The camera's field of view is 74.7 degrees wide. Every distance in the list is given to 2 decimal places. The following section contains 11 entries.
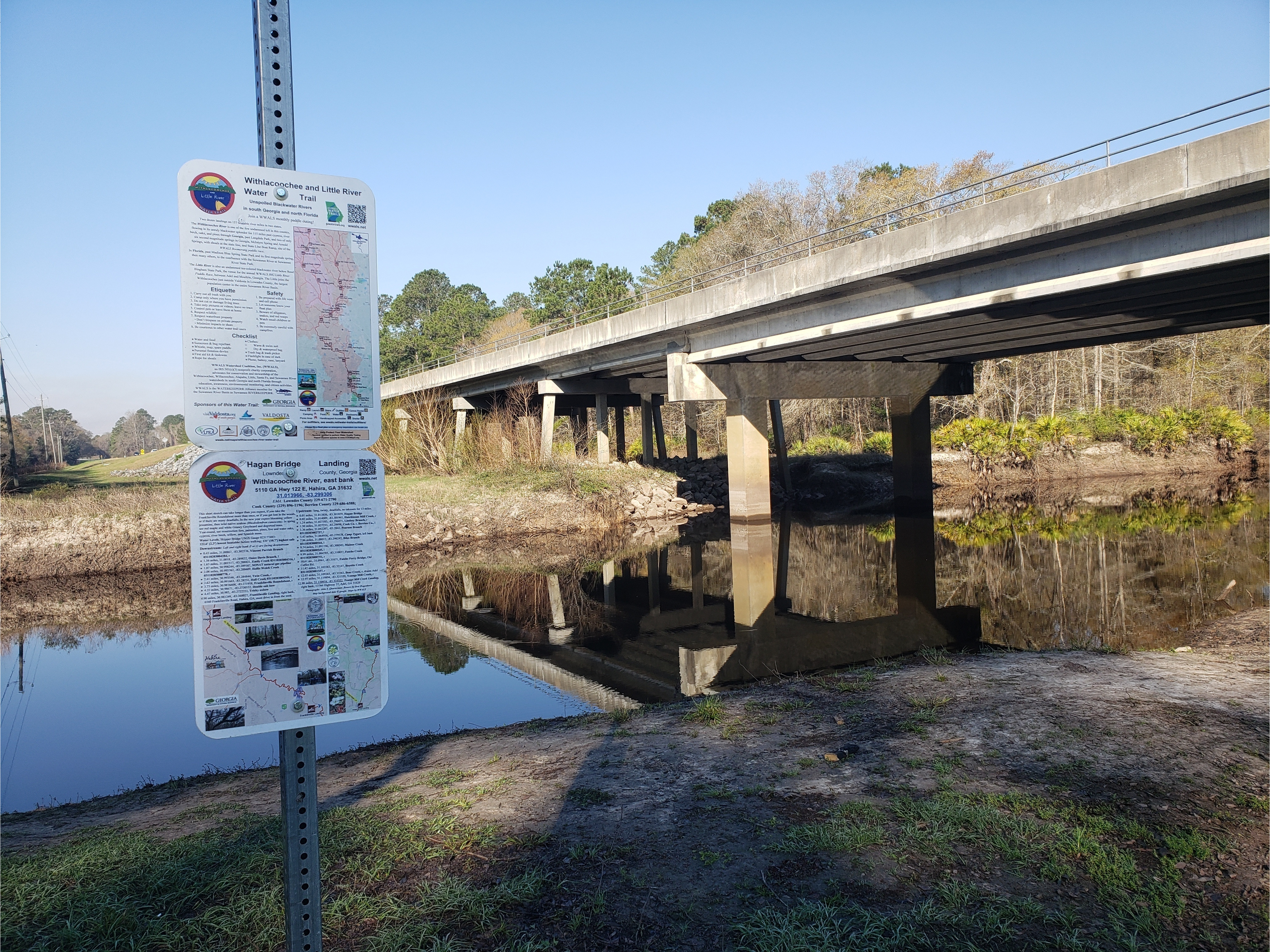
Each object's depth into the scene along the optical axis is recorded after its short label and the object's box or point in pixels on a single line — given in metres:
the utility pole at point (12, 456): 25.23
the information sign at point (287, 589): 2.65
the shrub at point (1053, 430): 36.44
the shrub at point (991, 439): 35.56
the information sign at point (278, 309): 2.63
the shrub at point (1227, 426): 37.56
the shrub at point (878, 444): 39.81
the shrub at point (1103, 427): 37.62
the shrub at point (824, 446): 40.44
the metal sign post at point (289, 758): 2.69
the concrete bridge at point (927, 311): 12.28
